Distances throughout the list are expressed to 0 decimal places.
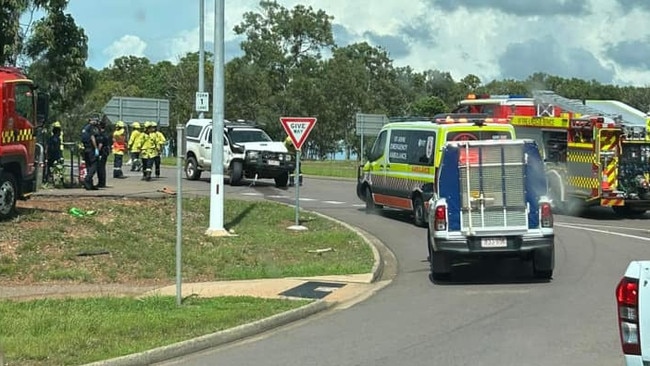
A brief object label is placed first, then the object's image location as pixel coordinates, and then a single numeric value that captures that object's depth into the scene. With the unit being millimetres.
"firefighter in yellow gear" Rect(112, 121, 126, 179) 29312
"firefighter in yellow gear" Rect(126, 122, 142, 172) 30688
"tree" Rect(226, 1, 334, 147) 70125
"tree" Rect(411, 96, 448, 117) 76438
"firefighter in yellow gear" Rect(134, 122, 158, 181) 29703
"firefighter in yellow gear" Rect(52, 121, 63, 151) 24695
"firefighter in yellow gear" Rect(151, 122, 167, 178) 30544
